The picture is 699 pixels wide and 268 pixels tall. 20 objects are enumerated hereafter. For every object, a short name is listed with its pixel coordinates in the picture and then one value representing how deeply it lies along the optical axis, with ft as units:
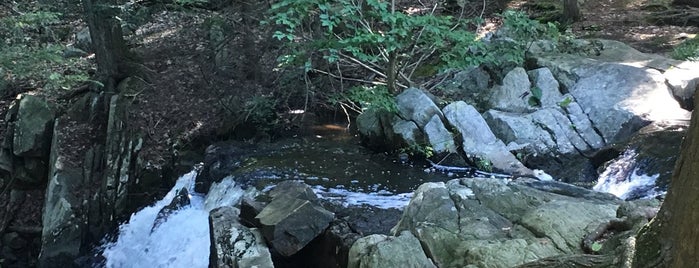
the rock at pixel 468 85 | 37.14
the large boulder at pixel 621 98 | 29.91
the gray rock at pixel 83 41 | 47.91
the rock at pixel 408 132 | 32.48
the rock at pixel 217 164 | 32.27
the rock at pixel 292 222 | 20.47
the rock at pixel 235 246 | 19.89
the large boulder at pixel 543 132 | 30.25
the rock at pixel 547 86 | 33.35
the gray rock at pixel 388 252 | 16.24
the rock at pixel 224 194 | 28.91
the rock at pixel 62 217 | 31.45
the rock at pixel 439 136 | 31.45
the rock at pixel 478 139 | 29.60
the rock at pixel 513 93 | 34.09
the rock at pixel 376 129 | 33.90
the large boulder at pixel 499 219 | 15.55
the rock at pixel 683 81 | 30.68
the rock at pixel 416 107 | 32.91
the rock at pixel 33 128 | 35.42
